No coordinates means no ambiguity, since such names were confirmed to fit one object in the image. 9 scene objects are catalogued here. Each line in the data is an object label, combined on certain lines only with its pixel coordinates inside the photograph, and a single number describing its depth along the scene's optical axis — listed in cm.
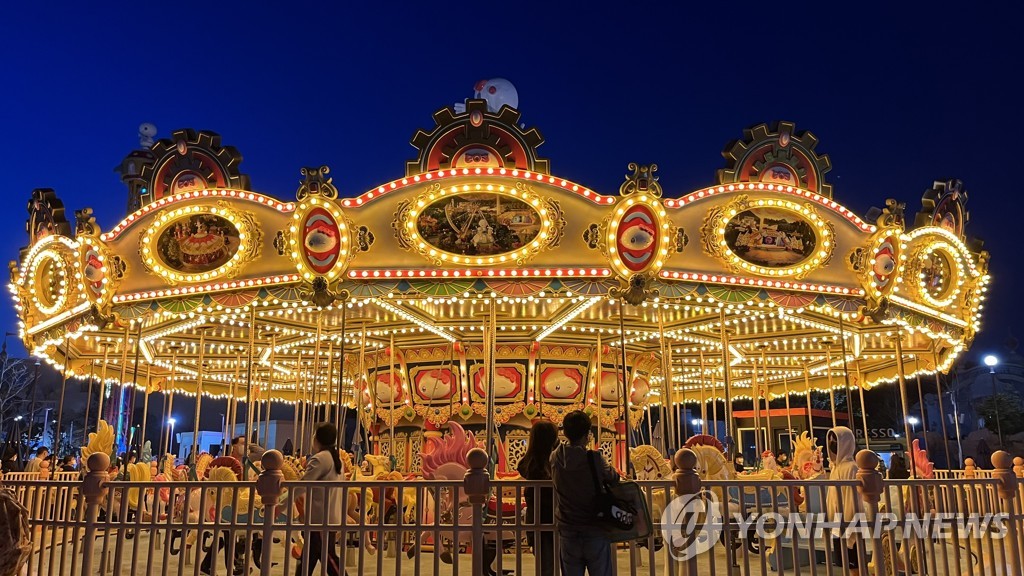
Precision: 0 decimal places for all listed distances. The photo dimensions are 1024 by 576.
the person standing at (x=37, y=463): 1177
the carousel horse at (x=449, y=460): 770
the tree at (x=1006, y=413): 3019
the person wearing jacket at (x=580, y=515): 404
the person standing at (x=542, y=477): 448
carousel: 830
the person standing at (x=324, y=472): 564
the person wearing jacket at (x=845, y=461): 661
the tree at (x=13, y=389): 3336
